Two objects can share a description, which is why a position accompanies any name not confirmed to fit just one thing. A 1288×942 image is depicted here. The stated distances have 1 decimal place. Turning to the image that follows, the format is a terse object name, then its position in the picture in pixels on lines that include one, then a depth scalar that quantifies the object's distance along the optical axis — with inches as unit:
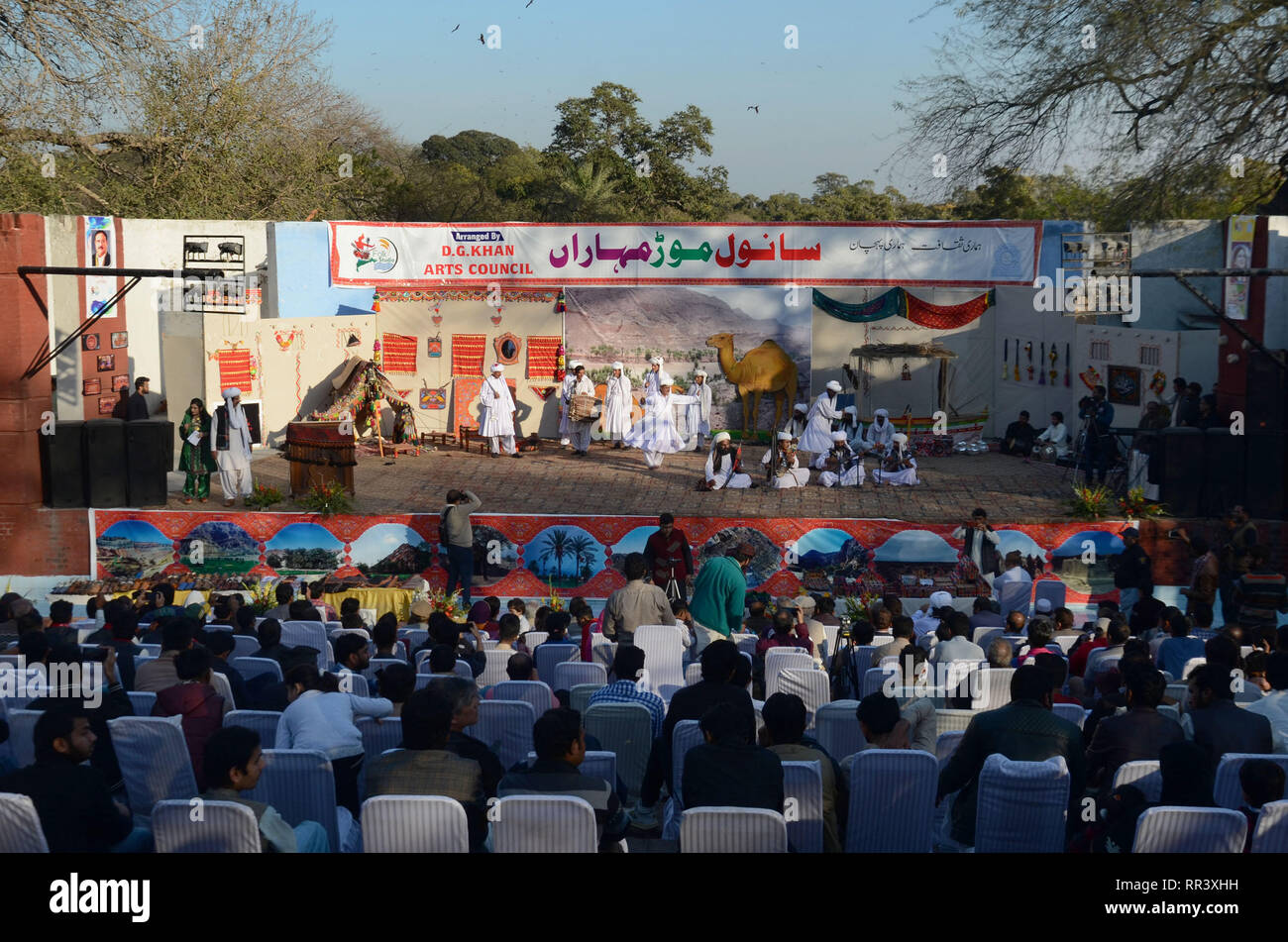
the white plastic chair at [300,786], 228.7
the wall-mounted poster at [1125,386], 780.0
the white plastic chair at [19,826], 190.4
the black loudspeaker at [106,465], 609.3
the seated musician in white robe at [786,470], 708.7
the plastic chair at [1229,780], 229.5
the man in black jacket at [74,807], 207.5
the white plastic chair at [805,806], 215.2
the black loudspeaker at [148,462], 614.5
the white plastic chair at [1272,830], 192.7
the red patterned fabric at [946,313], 853.8
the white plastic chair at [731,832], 192.1
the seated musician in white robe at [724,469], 709.9
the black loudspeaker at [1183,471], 591.2
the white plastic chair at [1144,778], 226.8
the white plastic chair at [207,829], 191.9
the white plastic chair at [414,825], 196.9
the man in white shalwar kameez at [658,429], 767.7
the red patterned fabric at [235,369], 774.5
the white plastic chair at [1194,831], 191.8
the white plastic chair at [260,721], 259.4
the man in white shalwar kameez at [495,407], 807.1
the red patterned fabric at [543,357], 868.6
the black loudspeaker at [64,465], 605.9
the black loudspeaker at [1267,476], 583.8
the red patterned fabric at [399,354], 874.1
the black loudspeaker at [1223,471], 587.5
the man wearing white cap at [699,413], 823.7
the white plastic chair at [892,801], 221.0
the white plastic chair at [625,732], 261.3
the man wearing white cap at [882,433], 754.2
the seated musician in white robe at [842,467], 714.8
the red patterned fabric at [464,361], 872.3
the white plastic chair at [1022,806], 217.5
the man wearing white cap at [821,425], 737.0
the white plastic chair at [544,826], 193.5
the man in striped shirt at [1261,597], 478.3
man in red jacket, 528.4
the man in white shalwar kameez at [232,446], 655.1
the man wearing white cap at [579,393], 814.5
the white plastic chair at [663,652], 346.3
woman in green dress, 659.4
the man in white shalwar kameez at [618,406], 836.6
